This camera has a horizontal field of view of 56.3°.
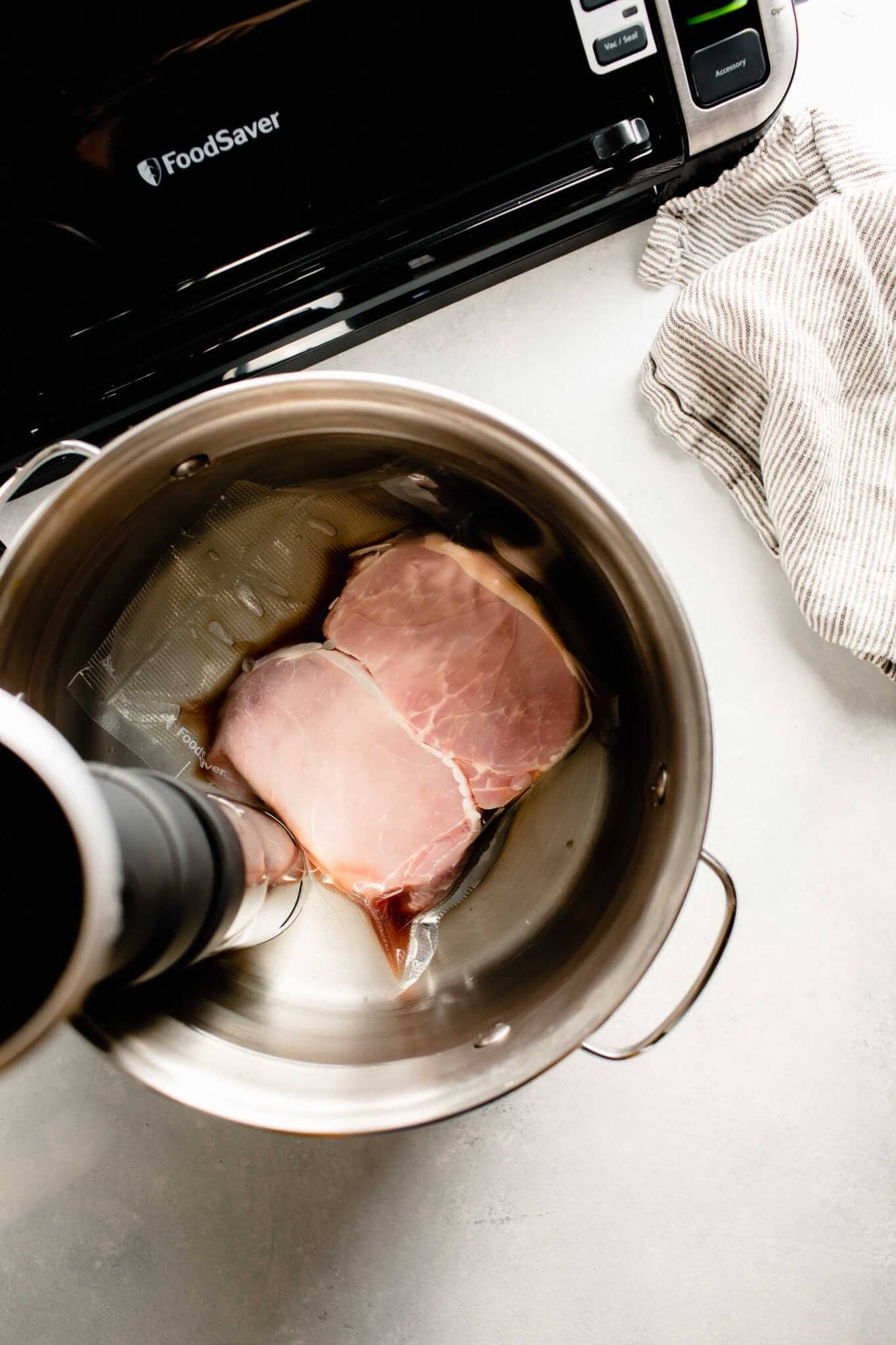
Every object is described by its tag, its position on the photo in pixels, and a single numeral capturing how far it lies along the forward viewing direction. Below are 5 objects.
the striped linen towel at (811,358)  0.64
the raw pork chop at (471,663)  0.59
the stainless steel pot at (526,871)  0.46
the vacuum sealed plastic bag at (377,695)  0.59
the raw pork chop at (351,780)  0.59
